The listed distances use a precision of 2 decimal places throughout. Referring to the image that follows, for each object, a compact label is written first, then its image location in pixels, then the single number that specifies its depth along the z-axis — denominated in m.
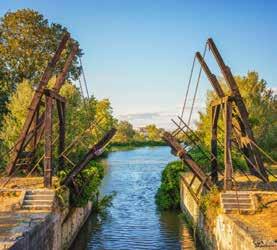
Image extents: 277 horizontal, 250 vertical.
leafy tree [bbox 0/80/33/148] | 31.72
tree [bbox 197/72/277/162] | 40.16
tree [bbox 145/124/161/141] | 127.55
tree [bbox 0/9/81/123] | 44.33
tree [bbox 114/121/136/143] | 128.12
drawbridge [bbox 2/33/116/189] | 19.53
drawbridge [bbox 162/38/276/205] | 18.98
